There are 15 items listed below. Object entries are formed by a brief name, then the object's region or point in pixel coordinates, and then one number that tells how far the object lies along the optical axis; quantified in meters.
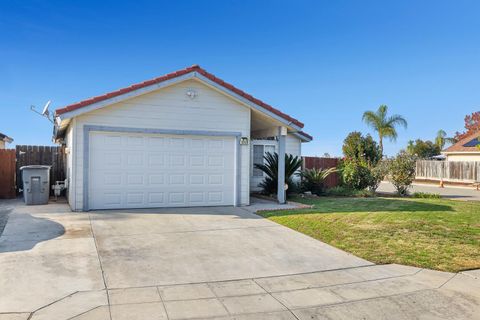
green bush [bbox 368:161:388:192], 16.47
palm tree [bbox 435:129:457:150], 49.00
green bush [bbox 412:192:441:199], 15.81
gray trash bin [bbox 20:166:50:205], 11.63
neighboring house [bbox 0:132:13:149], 22.32
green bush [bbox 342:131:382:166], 20.62
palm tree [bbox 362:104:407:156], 35.19
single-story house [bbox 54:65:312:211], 10.45
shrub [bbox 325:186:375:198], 15.86
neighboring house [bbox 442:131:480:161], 31.77
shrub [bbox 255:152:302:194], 13.91
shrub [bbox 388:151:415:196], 16.25
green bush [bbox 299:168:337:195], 16.09
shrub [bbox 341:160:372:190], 16.88
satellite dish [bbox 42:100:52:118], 12.84
